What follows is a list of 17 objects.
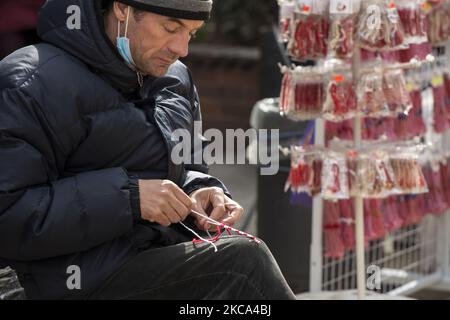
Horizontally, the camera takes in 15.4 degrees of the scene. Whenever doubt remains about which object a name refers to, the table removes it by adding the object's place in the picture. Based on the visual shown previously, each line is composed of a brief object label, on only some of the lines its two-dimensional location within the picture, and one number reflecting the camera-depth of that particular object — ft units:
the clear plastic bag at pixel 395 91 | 21.58
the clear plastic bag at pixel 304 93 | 22.07
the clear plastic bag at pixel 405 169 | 21.95
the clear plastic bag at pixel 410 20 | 21.71
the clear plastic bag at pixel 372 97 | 21.41
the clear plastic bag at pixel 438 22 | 25.49
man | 12.58
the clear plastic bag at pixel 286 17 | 21.67
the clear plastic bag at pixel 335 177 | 21.68
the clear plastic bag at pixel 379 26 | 20.89
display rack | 24.92
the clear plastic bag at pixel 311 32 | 21.40
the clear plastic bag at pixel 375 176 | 21.67
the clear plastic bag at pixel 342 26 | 20.93
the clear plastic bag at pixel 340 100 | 21.53
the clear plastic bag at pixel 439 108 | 27.48
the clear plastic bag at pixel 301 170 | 22.22
